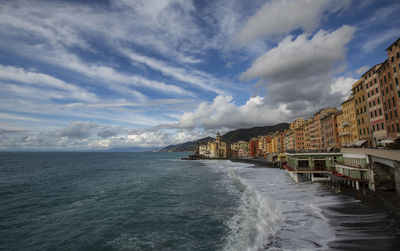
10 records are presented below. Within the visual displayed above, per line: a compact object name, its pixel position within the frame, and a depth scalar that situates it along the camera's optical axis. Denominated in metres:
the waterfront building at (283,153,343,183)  43.94
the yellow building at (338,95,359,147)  59.28
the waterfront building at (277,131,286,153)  152.50
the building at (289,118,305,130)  137.35
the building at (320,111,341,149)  76.94
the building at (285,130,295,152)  129.12
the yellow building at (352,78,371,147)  49.81
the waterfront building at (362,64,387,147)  41.80
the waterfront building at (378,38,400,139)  35.15
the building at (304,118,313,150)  106.94
